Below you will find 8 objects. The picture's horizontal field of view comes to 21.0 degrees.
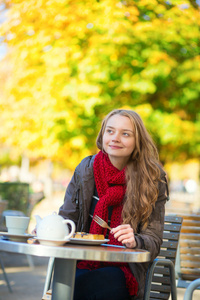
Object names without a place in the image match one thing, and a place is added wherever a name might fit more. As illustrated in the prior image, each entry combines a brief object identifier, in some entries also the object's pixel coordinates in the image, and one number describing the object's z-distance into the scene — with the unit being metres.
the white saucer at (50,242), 2.37
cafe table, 2.25
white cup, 2.64
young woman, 2.93
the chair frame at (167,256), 3.50
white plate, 2.60
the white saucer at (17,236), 2.56
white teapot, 2.39
